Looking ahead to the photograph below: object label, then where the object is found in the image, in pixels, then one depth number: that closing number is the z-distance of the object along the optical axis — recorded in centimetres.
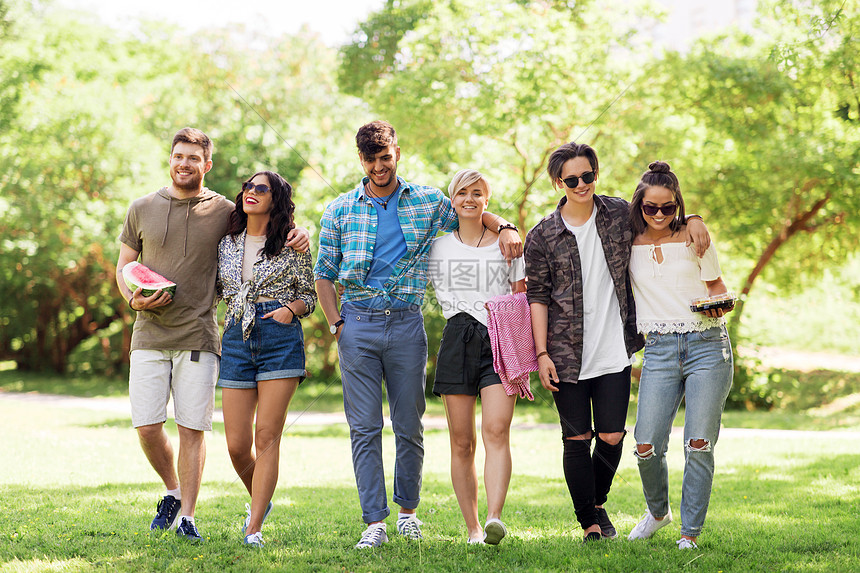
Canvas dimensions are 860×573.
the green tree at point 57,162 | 1766
